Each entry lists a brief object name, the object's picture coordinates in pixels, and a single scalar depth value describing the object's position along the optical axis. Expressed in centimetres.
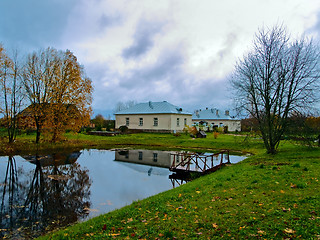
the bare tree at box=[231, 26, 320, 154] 1568
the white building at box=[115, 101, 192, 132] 4069
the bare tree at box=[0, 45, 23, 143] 2250
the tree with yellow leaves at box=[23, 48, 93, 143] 2425
